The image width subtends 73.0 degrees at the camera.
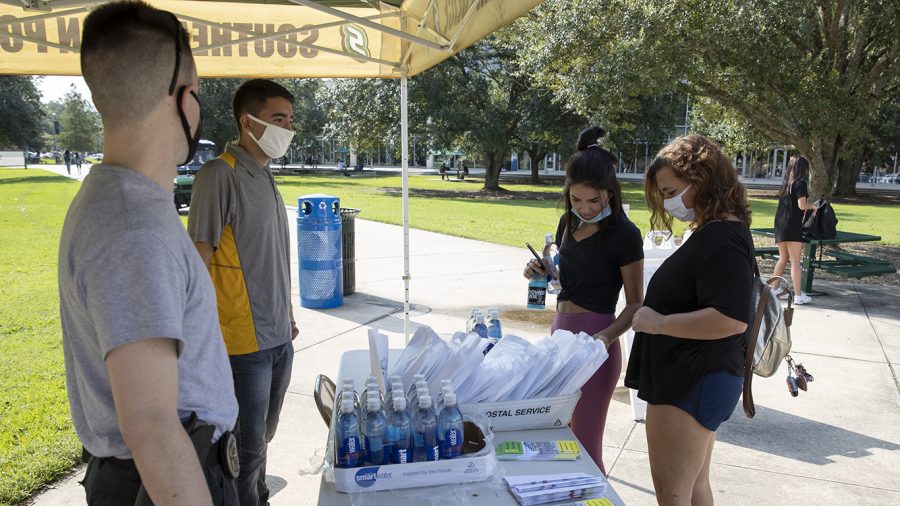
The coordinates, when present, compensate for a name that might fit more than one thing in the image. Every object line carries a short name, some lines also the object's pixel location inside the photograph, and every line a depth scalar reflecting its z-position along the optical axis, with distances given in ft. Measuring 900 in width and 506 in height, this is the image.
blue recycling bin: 24.07
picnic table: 27.37
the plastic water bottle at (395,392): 6.52
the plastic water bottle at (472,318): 10.06
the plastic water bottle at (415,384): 6.75
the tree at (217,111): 133.54
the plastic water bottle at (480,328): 9.53
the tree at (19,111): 138.00
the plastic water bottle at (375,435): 6.23
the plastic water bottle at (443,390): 6.58
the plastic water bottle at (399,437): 6.25
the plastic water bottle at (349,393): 6.68
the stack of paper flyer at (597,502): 6.03
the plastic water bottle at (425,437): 6.29
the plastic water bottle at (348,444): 6.12
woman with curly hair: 7.24
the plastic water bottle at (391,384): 6.85
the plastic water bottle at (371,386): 6.54
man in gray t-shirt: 3.83
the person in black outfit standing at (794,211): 26.94
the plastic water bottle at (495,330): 9.70
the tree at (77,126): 291.38
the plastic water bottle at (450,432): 6.35
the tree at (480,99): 90.74
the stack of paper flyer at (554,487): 6.03
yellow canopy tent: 11.62
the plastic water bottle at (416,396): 6.51
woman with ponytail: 9.52
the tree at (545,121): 94.89
